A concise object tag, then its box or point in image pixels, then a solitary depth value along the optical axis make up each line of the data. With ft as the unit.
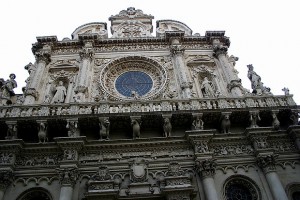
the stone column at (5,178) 32.07
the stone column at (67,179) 31.19
